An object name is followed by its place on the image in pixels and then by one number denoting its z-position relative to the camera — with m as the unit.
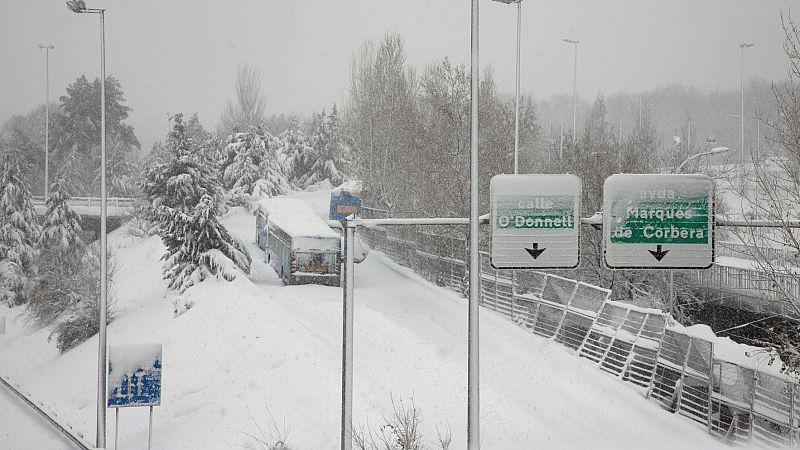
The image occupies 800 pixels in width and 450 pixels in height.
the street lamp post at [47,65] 47.19
